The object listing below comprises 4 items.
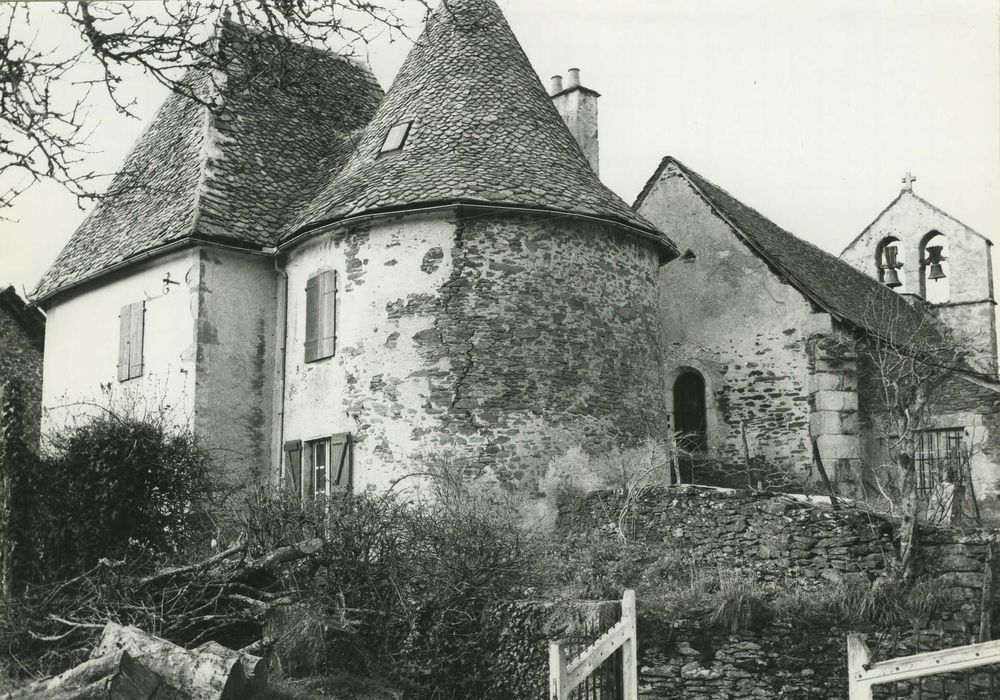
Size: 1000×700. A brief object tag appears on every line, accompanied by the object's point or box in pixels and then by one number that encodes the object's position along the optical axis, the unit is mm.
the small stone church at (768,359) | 18891
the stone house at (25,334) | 23109
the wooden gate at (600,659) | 8078
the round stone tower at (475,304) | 15266
